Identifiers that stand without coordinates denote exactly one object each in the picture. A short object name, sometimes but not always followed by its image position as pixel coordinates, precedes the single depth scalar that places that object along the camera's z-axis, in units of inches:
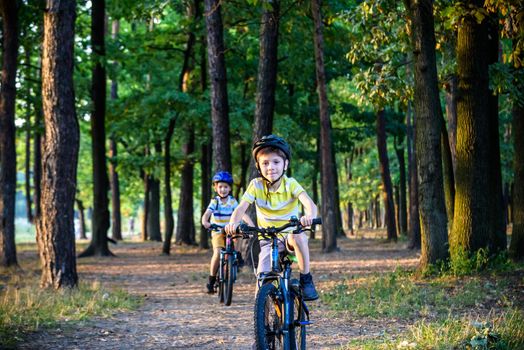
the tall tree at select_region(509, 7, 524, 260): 522.9
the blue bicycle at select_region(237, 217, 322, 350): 233.0
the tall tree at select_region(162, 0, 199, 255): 976.3
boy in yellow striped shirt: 253.0
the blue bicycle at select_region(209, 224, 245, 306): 454.0
